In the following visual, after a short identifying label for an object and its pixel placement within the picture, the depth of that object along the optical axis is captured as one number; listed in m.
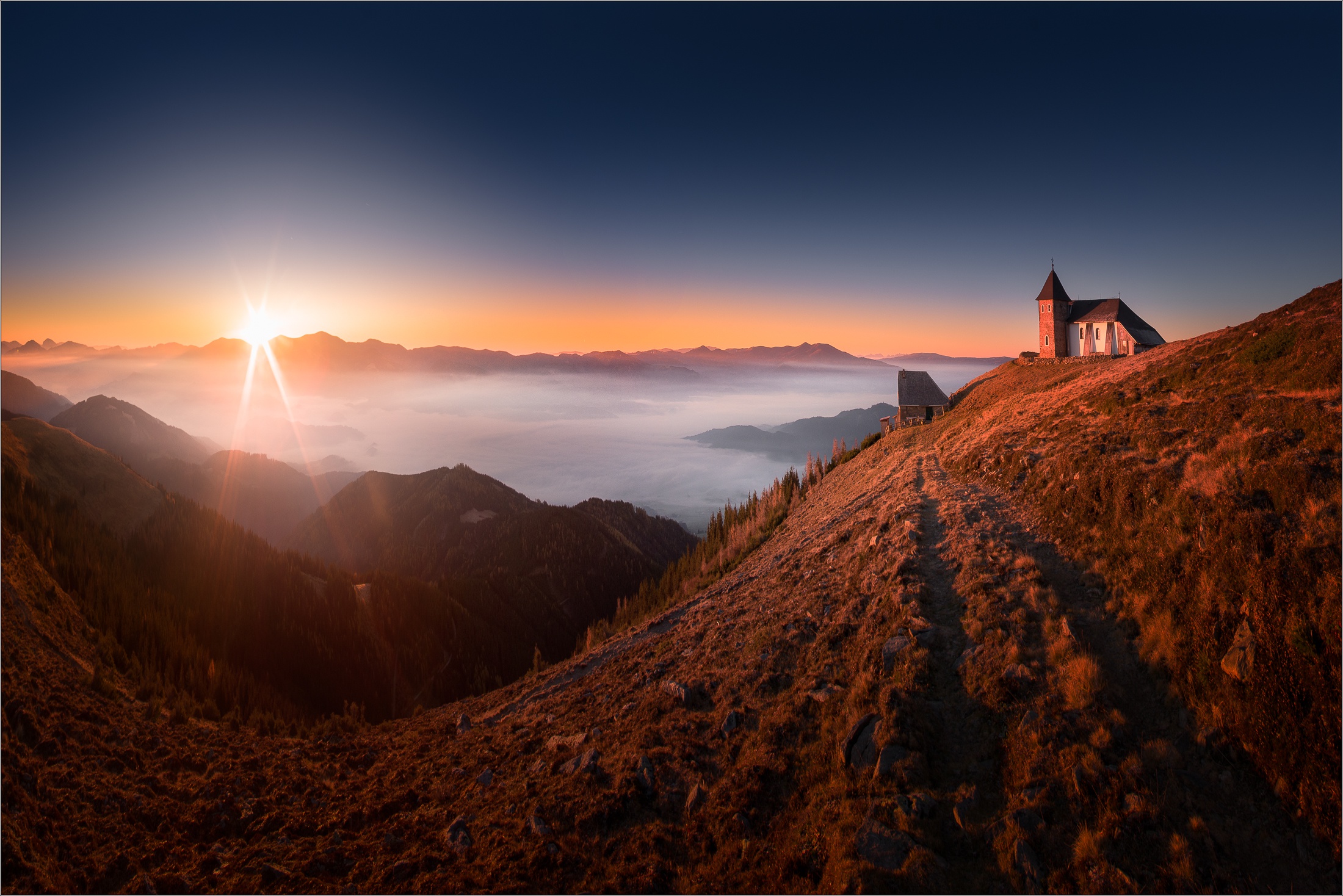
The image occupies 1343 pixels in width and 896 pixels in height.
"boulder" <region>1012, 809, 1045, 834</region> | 7.91
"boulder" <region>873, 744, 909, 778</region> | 9.55
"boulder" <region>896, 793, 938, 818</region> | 8.60
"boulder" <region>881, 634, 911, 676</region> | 12.27
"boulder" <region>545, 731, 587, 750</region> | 14.48
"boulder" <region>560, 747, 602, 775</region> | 12.61
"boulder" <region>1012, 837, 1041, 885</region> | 7.42
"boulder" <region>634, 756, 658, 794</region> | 11.23
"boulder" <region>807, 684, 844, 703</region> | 12.20
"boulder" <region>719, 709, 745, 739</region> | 12.42
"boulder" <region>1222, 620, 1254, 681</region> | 8.80
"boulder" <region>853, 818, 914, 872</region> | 8.02
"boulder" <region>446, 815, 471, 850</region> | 11.52
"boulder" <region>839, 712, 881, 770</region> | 10.07
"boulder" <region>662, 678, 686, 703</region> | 14.44
